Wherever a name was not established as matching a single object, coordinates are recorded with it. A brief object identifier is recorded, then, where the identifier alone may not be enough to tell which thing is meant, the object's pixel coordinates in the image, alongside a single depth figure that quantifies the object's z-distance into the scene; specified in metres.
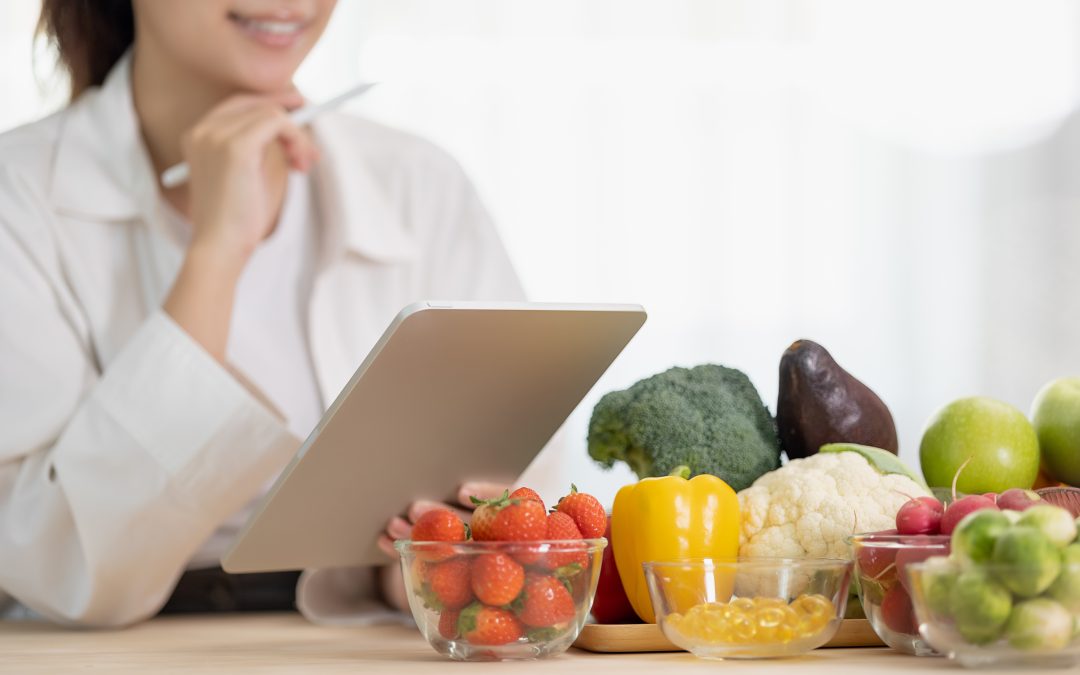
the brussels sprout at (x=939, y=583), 1.59
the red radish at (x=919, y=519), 1.67
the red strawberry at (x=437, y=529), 1.68
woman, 2.01
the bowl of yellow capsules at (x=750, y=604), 1.67
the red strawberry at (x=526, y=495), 1.69
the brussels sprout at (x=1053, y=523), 1.58
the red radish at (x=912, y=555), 1.64
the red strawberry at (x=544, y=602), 1.66
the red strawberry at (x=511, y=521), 1.67
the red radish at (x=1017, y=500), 1.68
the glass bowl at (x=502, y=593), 1.66
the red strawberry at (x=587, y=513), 1.72
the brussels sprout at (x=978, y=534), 1.58
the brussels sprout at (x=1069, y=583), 1.57
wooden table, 1.66
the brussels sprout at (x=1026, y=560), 1.57
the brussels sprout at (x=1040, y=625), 1.58
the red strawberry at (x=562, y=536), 1.66
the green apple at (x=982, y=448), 1.93
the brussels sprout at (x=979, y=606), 1.58
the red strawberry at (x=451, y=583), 1.67
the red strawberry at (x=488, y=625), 1.66
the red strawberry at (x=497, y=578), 1.65
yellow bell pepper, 1.76
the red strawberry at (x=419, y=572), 1.68
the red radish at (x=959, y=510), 1.66
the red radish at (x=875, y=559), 1.66
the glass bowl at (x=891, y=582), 1.65
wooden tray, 1.73
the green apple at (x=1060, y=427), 1.96
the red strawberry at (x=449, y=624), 1.68
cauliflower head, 1.77
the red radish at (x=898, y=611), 1.66
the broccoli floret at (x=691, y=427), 1.85
